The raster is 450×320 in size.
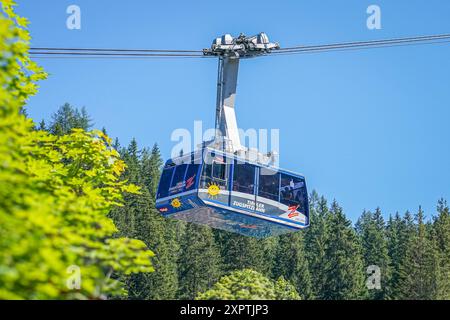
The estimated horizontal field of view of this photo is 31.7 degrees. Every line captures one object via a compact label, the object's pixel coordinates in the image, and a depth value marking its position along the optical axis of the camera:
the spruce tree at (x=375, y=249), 99.62
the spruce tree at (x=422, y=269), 76.94
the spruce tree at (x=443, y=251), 76.38
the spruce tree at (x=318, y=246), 88.75
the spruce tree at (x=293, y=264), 87.50
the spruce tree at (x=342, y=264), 86.19
